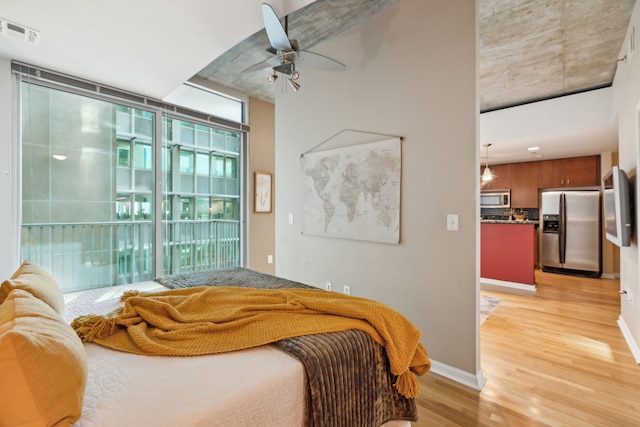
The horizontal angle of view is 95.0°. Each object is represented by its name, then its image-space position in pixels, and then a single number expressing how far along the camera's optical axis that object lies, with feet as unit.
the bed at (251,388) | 2.68
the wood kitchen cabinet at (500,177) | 21.29
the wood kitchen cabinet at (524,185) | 20.16
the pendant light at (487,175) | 17.35
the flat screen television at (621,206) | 7.91
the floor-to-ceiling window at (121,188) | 9.14
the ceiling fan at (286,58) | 6.23
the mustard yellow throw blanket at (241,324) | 3.80
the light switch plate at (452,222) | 7.04
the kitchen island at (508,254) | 14.32
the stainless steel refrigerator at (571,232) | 17.54
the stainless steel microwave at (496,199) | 21.24
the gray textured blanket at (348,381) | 3.52
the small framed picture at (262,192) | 14.93
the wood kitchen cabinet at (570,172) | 18.08
